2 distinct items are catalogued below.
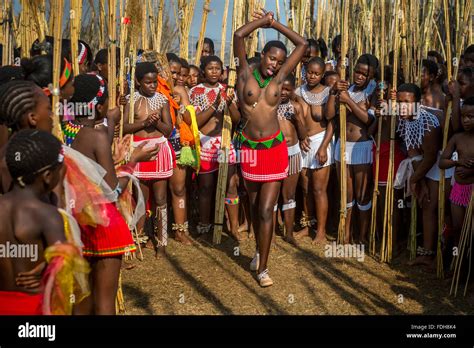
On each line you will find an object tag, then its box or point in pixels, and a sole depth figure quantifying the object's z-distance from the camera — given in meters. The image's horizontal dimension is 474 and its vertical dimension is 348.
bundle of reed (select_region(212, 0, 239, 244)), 6.01
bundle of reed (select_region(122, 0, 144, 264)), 4.50
